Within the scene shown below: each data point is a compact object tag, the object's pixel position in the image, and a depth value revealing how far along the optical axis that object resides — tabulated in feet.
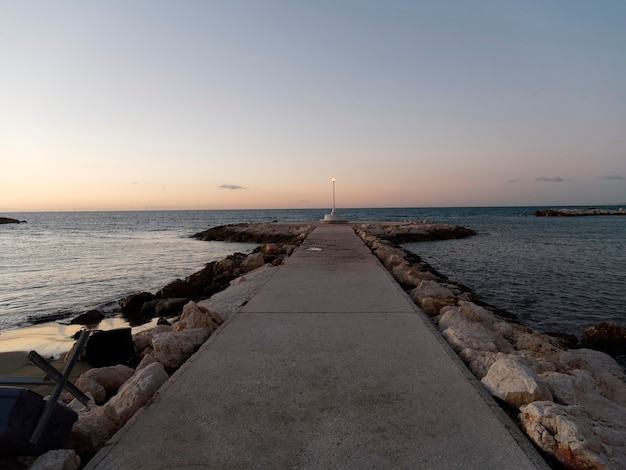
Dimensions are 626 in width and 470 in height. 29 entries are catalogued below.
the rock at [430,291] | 24.32
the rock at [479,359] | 12.76
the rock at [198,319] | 17.63
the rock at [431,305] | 21.16
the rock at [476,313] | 20.97
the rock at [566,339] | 23.27
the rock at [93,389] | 12.92
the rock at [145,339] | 19.69
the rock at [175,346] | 14.44
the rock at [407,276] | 29.40
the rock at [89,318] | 29.50
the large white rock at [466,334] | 15.19
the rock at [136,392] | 10.44
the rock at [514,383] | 10.52
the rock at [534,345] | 17.84
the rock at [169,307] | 31.53
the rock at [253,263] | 44.27
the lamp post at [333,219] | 100.68
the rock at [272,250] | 53.11
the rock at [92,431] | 9.15
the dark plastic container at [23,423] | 7.20
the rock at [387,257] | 36.79
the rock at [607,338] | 22.58
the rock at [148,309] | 32.07
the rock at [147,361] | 14.14
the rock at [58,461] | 7.63
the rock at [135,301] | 33.53
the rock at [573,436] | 8.17
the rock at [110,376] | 13.85
